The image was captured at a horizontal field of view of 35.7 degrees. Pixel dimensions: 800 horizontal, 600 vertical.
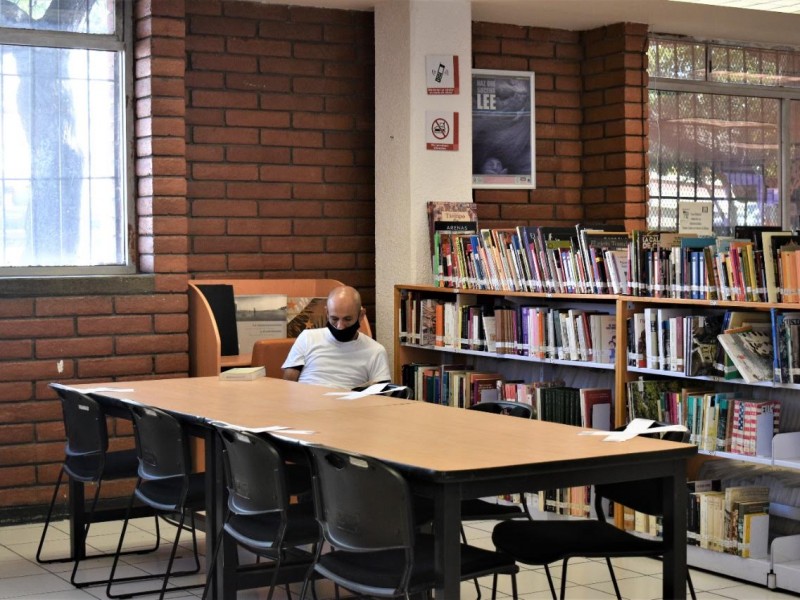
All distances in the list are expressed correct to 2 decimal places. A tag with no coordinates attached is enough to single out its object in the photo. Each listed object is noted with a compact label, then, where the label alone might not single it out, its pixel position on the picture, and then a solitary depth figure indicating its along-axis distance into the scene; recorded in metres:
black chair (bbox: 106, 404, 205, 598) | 4.82
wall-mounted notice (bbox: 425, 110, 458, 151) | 7.39
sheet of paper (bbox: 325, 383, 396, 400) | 5.44
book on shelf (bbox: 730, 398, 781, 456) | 5.35
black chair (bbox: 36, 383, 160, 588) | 5.35
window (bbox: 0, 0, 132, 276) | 6.84
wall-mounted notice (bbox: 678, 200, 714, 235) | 6.10
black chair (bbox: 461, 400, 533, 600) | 4.67
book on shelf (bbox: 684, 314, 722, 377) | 5.58
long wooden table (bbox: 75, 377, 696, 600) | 3.51
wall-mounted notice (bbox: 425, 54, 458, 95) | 7.38
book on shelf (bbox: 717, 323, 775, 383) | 5.33
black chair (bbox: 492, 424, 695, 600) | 4.12
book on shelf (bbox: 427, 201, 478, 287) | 7.28
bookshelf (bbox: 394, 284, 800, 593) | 5.24
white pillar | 7.34
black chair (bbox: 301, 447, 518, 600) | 3.59
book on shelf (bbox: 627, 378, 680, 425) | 5.81
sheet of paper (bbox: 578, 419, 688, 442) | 4.08
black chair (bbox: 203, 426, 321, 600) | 4.15
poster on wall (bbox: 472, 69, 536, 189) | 8.02
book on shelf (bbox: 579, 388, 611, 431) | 6.25
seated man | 6.44
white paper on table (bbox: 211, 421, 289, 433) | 4.30
